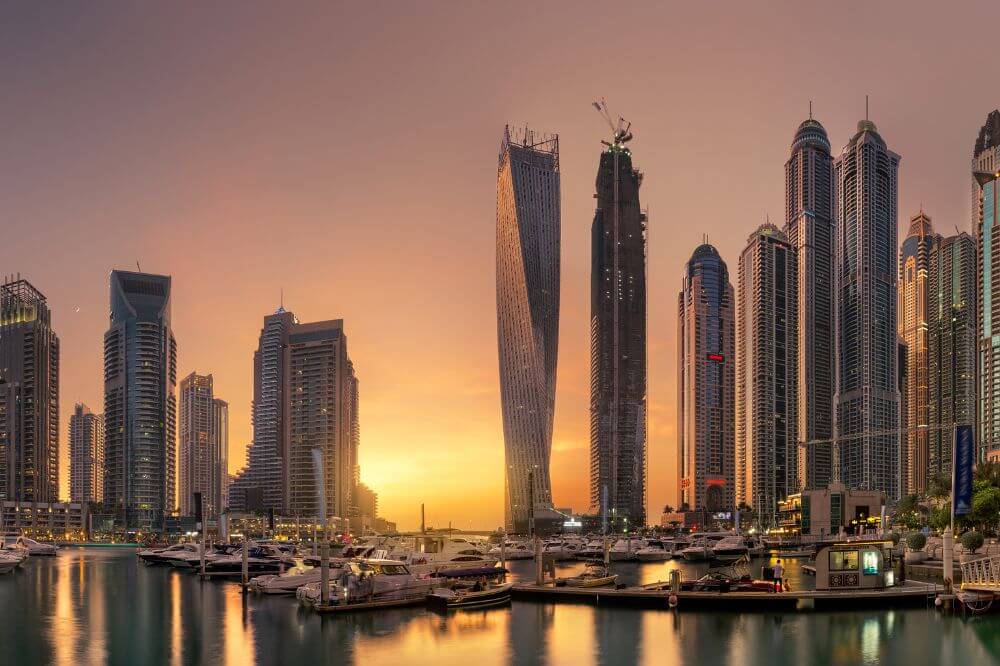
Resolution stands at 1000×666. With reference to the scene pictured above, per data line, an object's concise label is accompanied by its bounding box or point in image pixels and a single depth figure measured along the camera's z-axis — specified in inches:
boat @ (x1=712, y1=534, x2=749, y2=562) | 5157.5
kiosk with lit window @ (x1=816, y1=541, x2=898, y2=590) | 2434.8
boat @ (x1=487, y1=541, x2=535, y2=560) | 5391.7
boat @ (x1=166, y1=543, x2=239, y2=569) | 4303.6
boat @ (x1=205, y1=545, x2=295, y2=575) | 3764.5
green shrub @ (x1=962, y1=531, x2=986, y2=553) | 2896.2
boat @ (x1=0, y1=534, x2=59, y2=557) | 6220.5
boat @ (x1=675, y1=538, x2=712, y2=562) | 5241.1
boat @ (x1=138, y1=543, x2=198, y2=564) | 4636.3
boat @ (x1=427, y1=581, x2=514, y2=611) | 2556.6
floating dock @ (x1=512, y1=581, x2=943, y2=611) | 2367.1
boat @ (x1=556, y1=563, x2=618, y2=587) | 2832.2
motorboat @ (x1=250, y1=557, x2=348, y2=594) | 2899.1
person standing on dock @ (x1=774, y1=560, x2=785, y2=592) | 2456.2
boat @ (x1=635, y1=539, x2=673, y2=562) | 5255.9
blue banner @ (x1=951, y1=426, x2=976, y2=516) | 2361.0
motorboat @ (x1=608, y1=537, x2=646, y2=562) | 5359.3
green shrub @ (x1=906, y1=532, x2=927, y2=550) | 3545.8
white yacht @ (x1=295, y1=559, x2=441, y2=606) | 2482.8
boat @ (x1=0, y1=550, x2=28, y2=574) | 4318.4
